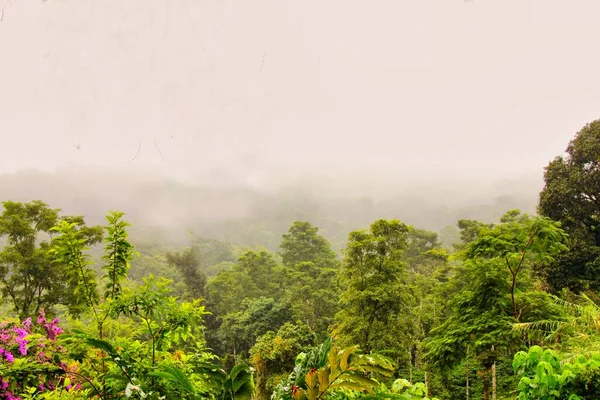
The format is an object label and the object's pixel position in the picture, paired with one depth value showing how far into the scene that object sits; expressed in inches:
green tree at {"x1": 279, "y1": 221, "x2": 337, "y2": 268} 1272.1
